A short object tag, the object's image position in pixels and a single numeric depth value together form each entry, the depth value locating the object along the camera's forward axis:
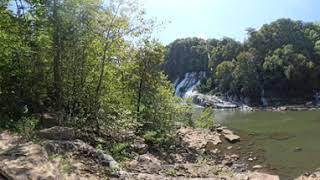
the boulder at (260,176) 11.47
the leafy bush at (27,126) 7.78
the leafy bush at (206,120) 26.30
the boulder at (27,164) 5.70
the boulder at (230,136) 22.38
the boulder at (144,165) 8.52
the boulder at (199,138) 20.38
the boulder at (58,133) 7.91
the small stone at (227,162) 15.29
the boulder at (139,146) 11.49
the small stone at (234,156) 17.23
